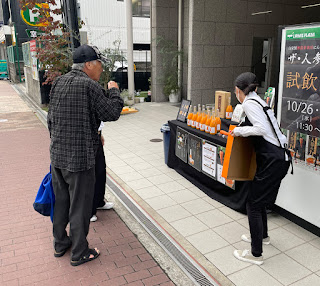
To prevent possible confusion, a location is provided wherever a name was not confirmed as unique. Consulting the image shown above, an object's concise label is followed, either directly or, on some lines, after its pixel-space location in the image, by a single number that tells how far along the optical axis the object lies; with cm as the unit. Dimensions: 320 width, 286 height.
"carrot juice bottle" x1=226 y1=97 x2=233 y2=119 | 486
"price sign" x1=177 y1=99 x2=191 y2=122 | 533
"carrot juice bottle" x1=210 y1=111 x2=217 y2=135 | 440
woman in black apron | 281
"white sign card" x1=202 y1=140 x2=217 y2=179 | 435
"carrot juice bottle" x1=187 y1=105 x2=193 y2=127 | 501
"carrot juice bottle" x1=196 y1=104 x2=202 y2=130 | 479
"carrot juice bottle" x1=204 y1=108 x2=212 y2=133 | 452
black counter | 405
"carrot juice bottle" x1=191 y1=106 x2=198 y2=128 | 490
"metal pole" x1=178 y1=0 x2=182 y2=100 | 1215
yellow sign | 1482
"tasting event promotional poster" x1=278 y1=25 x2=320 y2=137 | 317
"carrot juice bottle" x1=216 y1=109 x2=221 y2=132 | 441
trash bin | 576
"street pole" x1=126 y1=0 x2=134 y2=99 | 1195
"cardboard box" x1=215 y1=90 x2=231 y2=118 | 482
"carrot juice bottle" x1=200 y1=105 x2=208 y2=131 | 464
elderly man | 282
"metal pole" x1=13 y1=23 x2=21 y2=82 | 2160
